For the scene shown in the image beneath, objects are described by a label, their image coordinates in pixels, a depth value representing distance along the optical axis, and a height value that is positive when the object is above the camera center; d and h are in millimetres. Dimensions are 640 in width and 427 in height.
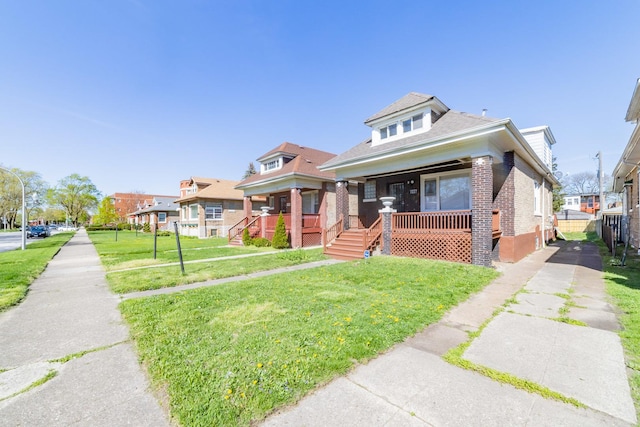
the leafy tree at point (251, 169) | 53406 +8535
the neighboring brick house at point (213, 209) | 25047 +331
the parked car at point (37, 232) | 30906 -1945
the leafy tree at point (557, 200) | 33125 +883
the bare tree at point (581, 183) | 51750 +4723
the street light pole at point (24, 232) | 16422 -1044
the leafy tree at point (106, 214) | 53562 +29
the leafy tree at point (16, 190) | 49338 +4888
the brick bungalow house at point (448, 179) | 8664 +1320
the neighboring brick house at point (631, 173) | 7889 +1632
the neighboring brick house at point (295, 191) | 15422 +1360
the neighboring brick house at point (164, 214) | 37625 -90
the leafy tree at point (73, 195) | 58125 +4289
